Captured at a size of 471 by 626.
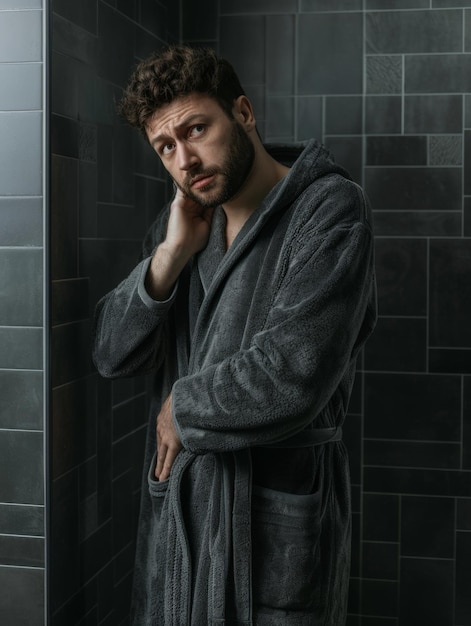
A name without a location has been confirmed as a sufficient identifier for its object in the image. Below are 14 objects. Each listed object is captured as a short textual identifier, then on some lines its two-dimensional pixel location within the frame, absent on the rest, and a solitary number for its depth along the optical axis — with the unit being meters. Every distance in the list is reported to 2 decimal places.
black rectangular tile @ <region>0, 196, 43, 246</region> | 1.73
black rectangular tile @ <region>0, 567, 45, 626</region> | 1.78
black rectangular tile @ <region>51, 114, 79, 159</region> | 1.75
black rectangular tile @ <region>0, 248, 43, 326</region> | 1.74
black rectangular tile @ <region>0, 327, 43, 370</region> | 1.75
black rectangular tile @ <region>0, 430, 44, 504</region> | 1.77
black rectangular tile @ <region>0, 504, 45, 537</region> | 1.77
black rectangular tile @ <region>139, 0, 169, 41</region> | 2.26
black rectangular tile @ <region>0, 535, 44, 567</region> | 1.77
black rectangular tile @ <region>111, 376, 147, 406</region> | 2.14
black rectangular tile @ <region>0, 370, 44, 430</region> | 1.76
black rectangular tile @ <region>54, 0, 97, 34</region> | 1.77
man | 1.54
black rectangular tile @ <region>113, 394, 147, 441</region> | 2.15
